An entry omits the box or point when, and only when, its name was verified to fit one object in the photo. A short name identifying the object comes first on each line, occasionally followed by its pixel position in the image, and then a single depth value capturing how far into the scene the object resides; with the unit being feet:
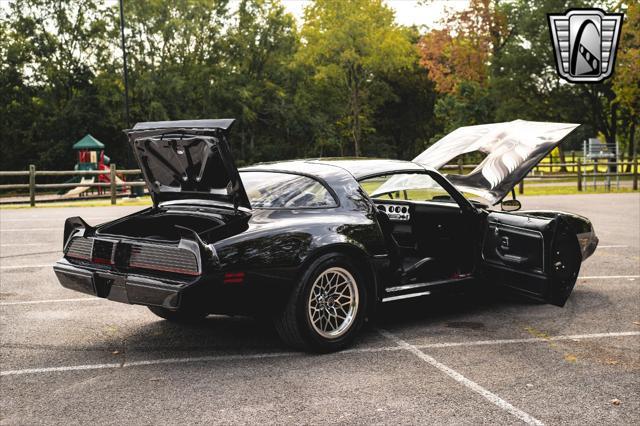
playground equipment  105.19
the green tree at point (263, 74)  147.64
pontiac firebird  14.76
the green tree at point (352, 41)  139.44
